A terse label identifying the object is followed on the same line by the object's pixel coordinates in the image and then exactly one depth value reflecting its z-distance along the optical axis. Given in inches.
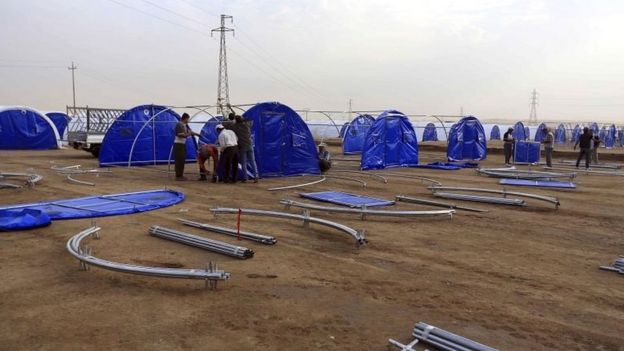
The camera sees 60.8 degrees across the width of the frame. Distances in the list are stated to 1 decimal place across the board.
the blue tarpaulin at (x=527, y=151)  963.3
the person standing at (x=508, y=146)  970.1
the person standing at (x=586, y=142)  884.0
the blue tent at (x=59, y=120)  1444.4
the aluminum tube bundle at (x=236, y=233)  299.7
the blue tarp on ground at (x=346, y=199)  447.2
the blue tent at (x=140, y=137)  791.1
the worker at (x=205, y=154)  622.5
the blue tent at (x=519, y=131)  1631.4
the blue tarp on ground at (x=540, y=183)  618.8
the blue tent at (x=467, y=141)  1007.6
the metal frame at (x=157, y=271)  216.2
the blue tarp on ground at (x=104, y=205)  374.9
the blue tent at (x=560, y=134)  1794.2
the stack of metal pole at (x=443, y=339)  160.9
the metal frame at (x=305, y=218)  302.5
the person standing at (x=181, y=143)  602.9
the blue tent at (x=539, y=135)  1534.7
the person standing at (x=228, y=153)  572.7
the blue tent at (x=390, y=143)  829.2
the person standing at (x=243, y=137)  588.7
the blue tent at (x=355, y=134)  1167.5
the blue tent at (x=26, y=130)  1176.2
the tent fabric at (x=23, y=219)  323.3
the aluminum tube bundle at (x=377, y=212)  371.2
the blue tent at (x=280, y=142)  652.1
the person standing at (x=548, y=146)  903.1
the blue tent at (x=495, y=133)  2097.7
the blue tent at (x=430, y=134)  1835.6
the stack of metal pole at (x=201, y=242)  266.5
